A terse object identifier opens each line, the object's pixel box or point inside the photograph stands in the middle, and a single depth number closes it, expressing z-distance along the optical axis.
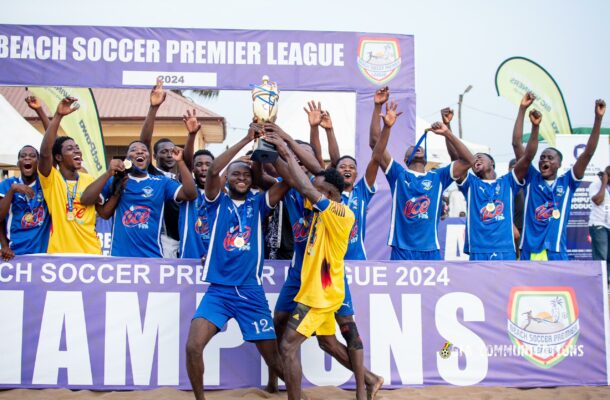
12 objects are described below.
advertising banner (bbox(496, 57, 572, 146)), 14.48
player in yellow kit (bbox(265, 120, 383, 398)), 5.24
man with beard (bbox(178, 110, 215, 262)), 6.45
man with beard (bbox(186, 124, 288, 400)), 5.08
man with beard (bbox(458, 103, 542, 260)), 7.14
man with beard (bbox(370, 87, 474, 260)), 6.75
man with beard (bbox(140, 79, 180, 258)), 6.45
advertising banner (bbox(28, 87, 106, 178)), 12.33
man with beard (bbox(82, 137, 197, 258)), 6.21
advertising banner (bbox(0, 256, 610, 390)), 5.73
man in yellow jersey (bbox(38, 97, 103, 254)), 6.13
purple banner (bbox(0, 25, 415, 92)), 9.34
